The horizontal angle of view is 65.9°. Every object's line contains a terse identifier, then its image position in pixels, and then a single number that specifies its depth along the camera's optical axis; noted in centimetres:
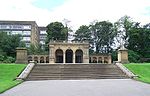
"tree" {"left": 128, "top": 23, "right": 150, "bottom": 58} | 2823
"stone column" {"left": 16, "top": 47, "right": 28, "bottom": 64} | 1405
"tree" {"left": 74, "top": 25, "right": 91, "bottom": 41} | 3238
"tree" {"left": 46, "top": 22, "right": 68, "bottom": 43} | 3115
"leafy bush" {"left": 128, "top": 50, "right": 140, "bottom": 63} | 2514
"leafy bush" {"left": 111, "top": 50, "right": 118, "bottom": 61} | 2788
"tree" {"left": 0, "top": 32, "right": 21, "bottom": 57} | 2588
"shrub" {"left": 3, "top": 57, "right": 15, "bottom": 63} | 1963
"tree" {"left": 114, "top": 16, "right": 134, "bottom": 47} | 3035
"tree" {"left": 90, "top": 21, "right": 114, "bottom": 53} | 3163
